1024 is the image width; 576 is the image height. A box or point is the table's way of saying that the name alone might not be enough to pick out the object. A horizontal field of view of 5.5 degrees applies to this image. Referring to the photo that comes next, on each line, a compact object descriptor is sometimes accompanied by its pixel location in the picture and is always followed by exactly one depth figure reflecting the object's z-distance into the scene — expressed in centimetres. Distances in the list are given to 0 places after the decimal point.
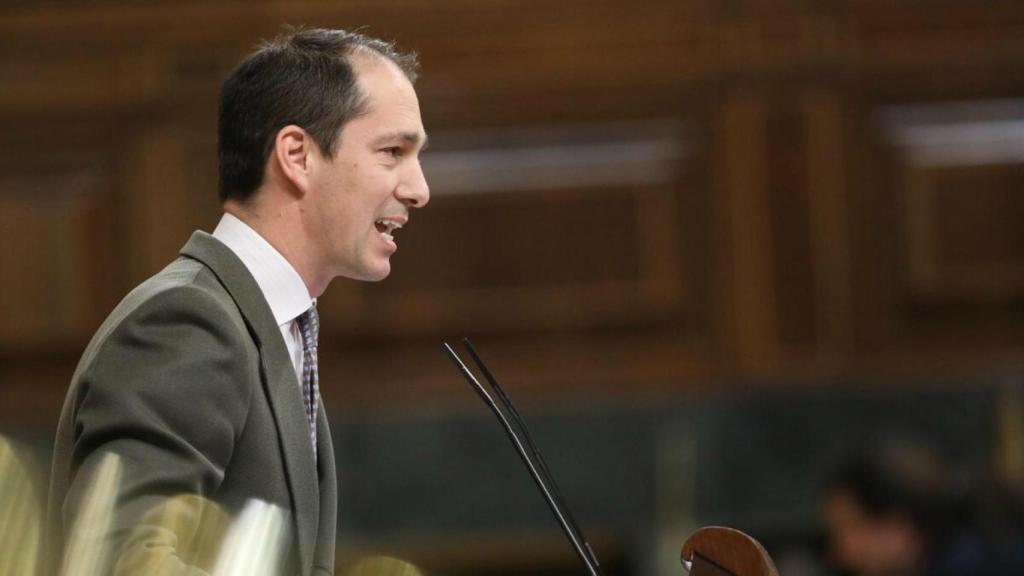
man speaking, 980
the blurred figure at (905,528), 1180
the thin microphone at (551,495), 995
